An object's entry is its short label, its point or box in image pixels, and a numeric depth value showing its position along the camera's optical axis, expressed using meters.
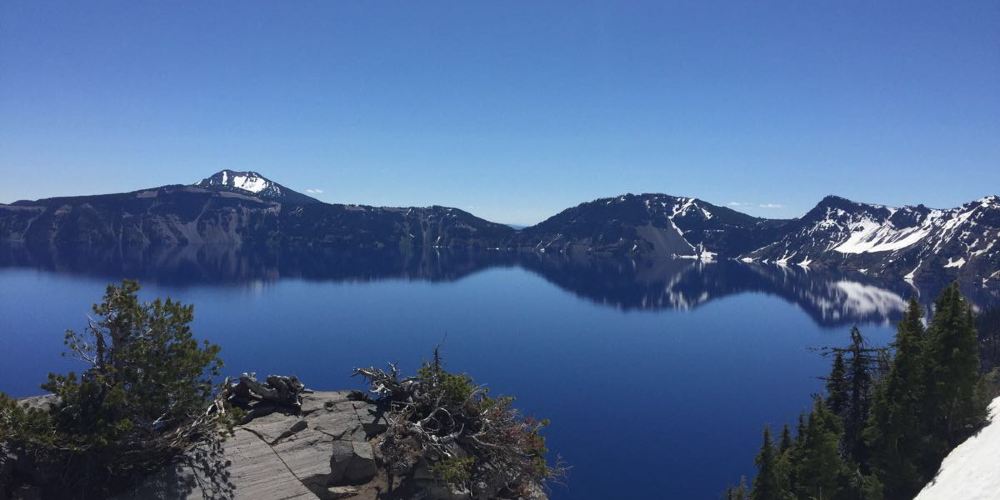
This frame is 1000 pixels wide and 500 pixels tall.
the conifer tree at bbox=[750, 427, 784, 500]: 41.41
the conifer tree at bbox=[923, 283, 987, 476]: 36.56
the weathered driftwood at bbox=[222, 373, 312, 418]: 22.91
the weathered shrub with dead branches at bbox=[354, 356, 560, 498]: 20.19
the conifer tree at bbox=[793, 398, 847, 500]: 38.16
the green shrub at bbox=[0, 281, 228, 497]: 16.06
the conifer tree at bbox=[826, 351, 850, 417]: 48.97
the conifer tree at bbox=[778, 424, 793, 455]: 46.78
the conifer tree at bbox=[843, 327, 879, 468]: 46.00
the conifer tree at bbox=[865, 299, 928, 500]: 37.88
